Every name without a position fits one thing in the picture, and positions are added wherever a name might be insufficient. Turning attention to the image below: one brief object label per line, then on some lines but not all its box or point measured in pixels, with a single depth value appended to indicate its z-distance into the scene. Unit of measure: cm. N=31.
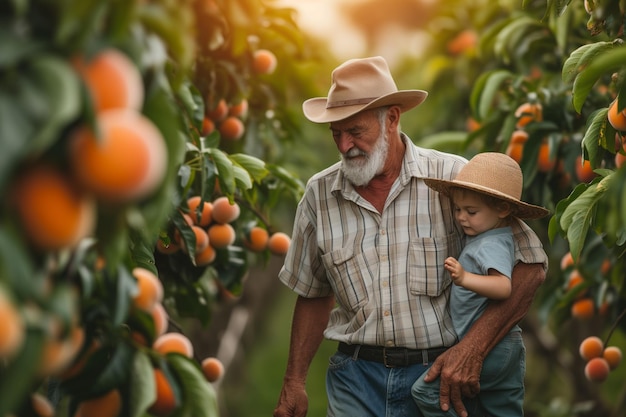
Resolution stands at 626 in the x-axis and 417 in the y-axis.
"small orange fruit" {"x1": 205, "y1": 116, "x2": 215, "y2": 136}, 763
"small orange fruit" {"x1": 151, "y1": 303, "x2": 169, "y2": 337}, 381
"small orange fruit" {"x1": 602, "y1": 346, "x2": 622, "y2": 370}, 828
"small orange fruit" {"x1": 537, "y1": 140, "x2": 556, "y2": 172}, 830
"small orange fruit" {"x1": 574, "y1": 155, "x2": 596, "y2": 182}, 722
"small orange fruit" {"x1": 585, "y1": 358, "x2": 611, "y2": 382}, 816
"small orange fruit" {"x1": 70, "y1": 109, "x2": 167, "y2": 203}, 275
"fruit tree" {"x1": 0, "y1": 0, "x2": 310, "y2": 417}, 272
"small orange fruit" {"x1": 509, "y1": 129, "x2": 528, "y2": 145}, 845
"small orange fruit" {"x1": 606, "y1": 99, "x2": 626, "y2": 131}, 501
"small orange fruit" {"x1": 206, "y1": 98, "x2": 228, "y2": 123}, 783
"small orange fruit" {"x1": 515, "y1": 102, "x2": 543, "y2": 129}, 846
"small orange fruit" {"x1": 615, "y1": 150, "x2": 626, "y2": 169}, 577
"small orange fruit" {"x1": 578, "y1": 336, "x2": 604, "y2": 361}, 827
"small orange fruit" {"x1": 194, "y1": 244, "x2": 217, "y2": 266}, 716
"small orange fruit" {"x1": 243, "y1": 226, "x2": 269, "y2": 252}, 806
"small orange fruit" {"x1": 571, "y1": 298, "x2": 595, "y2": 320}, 901
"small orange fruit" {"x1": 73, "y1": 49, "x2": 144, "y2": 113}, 285
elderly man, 651
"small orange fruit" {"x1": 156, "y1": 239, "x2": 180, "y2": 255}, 686
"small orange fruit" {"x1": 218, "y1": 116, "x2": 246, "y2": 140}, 810
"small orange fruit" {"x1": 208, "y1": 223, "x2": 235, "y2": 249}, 718
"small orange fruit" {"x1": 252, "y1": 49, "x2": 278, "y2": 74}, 856
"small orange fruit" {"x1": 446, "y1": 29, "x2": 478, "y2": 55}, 1269
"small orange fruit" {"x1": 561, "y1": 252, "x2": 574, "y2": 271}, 873
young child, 627
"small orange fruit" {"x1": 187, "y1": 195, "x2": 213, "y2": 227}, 691
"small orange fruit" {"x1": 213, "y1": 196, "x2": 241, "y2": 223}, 699
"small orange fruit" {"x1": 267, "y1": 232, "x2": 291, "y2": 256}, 800
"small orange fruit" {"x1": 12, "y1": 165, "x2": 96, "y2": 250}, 273
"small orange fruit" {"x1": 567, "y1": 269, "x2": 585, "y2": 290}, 898
